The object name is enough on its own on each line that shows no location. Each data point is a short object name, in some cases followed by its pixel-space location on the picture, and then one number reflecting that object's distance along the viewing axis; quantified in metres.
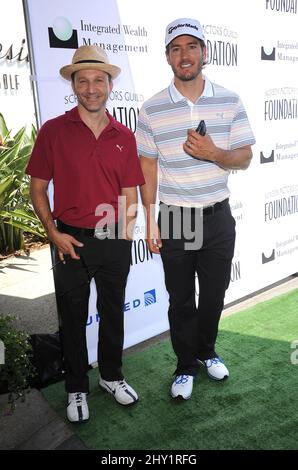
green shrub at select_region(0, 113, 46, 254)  5.13
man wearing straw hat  2.29
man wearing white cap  2.38
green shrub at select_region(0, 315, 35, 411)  2.50
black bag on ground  3.01
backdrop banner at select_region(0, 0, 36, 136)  6.57
